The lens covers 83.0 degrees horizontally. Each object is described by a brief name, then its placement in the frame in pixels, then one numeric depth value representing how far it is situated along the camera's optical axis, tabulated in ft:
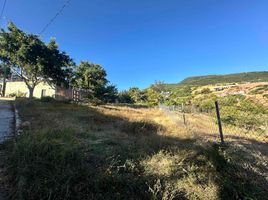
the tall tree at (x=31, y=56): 50.44
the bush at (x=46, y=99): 40.21
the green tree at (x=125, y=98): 109.44
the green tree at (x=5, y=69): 54.71
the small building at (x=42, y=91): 64.33
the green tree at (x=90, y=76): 86.39
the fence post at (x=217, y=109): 12.00
